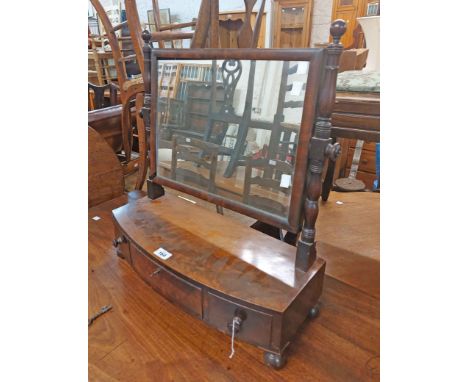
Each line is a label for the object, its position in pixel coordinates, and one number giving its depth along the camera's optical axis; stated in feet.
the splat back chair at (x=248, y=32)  3.55
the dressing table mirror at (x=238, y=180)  2.32
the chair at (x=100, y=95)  8.13
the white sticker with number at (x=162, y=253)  2.79
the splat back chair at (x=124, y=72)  4.41
